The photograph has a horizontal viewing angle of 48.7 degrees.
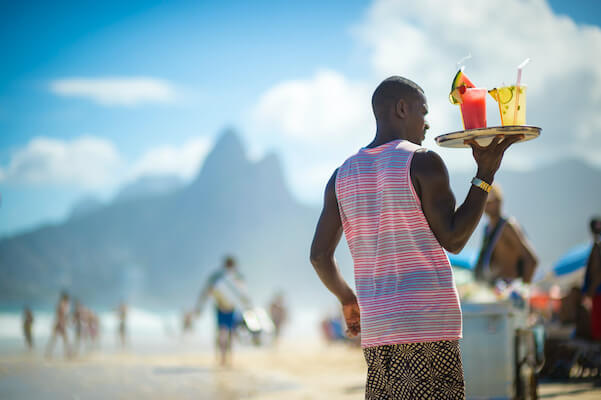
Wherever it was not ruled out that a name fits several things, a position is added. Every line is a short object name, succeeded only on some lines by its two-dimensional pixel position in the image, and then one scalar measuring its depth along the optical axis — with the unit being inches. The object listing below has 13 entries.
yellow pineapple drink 104.3
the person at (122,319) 971.3
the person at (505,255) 232.7
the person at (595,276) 285.3
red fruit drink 105.6
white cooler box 204.2
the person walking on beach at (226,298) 469.7
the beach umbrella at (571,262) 490.5
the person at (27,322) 681.1
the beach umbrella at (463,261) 340.2
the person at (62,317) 740.5
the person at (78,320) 841.8
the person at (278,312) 1101.1
